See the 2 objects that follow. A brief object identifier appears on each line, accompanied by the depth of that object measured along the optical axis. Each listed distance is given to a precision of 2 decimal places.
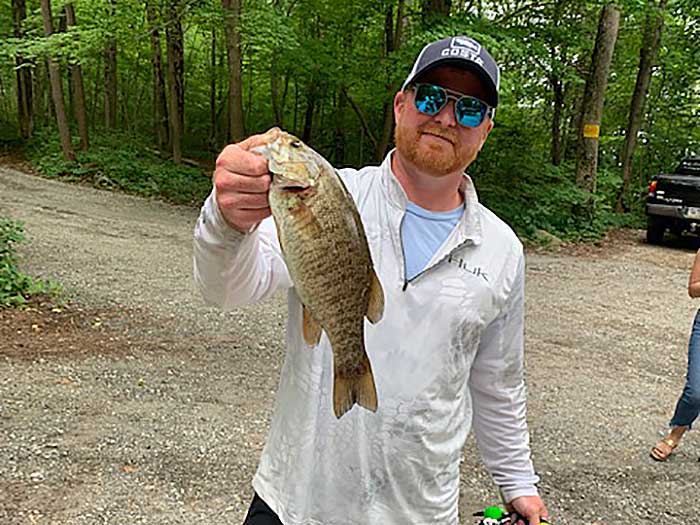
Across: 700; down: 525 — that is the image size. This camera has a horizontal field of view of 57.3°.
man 1.65
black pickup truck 12.77
